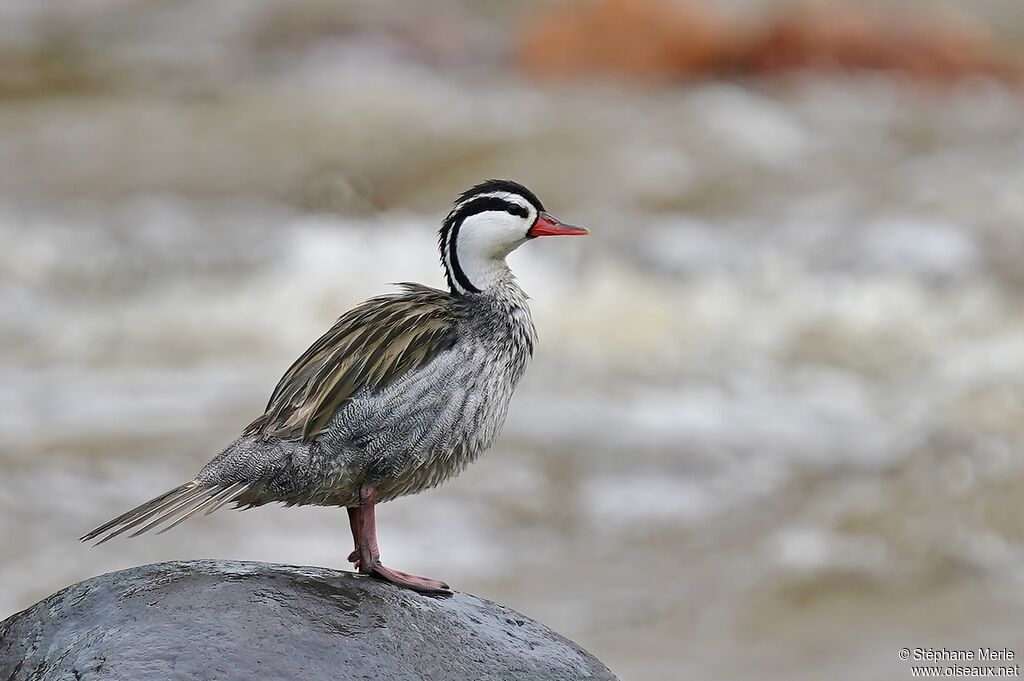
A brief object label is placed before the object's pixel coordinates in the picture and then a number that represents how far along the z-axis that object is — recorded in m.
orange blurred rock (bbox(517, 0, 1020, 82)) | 47.53
